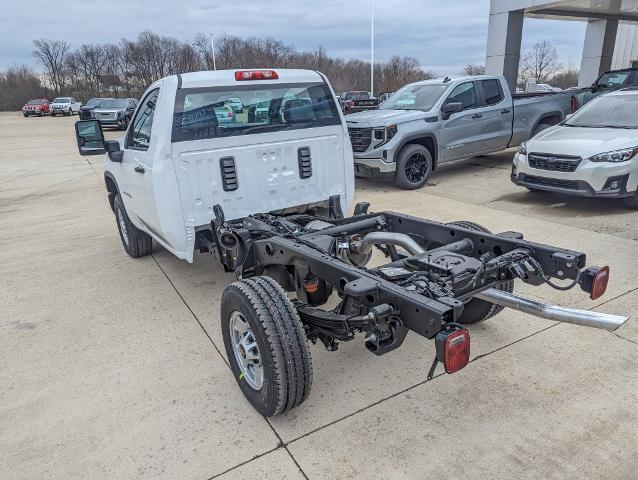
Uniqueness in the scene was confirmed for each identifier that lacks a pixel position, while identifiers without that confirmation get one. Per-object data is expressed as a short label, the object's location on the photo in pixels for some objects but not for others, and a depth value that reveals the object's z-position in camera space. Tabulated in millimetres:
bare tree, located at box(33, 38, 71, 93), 71188
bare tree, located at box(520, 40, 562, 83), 57188
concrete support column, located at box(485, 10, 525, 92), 17672
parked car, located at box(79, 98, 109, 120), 26234
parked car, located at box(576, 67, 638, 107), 13354
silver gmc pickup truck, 8617
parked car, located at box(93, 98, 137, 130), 23891
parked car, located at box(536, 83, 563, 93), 34091
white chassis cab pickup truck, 2469
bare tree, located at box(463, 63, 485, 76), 58078
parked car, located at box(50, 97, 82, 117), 42094
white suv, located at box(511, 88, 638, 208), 6359
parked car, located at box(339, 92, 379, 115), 14617
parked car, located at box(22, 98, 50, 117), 43281
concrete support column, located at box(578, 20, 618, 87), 22047
